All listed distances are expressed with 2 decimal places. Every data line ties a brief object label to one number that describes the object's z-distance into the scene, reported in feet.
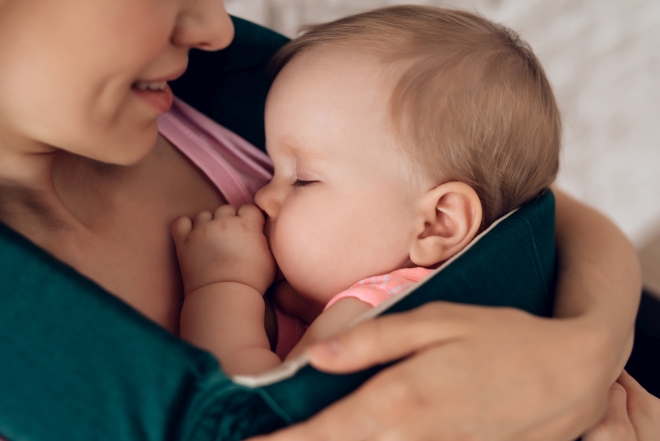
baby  2.33
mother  1.56
